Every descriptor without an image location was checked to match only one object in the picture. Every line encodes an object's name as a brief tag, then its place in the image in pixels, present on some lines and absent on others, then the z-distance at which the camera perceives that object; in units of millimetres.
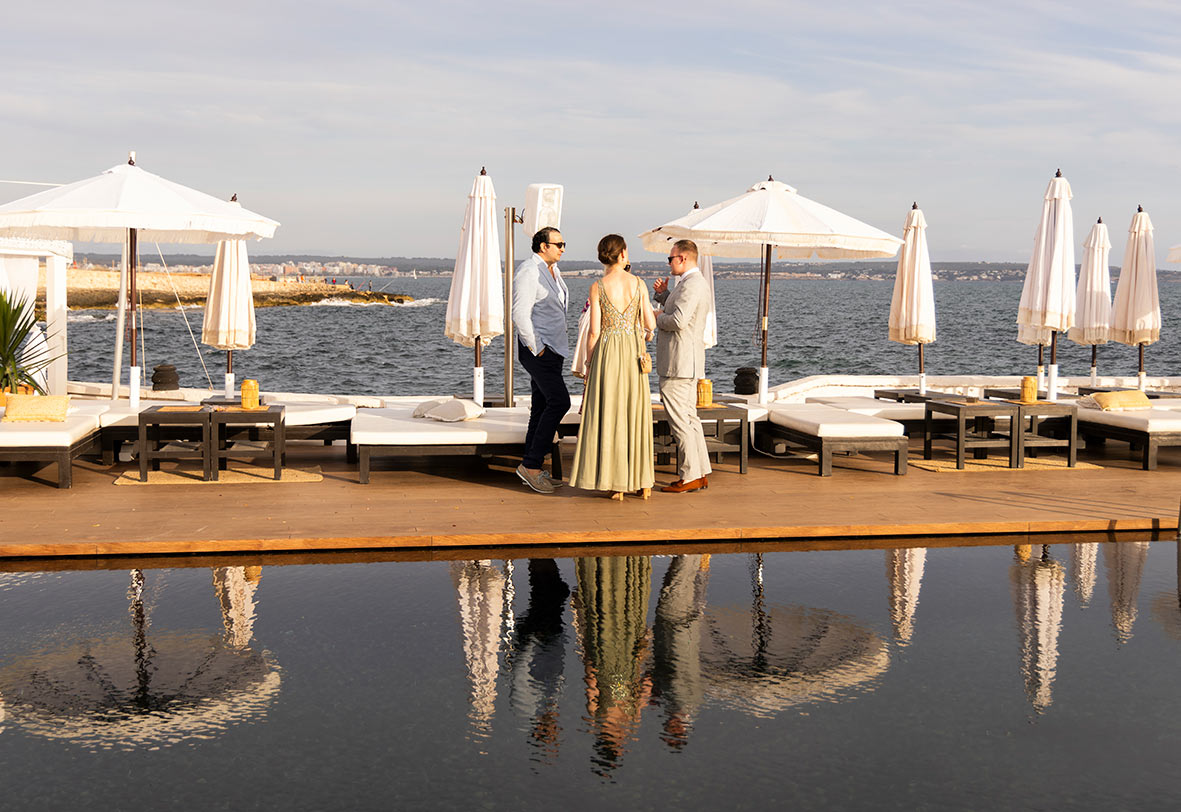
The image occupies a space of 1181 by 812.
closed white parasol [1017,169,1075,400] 11102
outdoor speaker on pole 8906
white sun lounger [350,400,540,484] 7656
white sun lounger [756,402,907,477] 8219
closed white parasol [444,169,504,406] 9406
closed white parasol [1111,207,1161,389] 12832
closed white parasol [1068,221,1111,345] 13422
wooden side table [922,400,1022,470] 8898
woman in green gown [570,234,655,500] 6980
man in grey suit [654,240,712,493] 7258
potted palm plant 9023
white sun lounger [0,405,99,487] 7230
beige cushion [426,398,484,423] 8301
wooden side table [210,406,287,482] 7789
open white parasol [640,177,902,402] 8875
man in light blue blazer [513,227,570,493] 7289
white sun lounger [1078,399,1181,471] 8789
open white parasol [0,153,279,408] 7898
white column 13589
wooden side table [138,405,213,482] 7676
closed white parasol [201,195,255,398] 10336
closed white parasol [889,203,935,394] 11469
